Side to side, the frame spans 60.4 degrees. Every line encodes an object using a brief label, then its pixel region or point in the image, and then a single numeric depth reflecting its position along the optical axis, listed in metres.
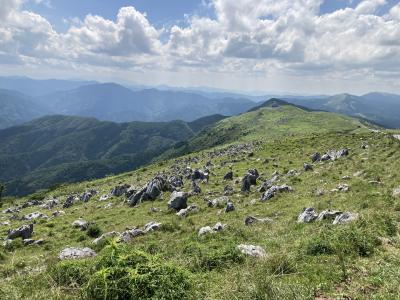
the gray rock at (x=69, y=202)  47.44
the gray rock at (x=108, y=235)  22.04
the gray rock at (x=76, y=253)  17.28
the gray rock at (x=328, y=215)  19.50
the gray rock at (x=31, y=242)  26.36
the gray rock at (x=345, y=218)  16.89
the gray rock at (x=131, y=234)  22.69
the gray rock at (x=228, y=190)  36.19
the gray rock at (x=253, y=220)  22.64
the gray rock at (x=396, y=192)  21.63
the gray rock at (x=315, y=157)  47.64
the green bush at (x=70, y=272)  10.34
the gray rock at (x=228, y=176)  45.72
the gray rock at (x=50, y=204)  50.60
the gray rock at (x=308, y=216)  20.17
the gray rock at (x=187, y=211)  29.98
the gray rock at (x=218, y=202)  31.26
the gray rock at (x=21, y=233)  28.44
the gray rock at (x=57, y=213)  40.51
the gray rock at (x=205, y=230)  20.60
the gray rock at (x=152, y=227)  24.72
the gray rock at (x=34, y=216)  39.44
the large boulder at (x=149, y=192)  39.84
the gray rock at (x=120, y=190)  48.47
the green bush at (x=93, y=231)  27.30
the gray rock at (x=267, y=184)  34.44
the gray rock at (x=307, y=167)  40.19
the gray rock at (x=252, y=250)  13.38
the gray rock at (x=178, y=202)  32.75
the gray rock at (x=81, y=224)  29.75
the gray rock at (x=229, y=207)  28.66
